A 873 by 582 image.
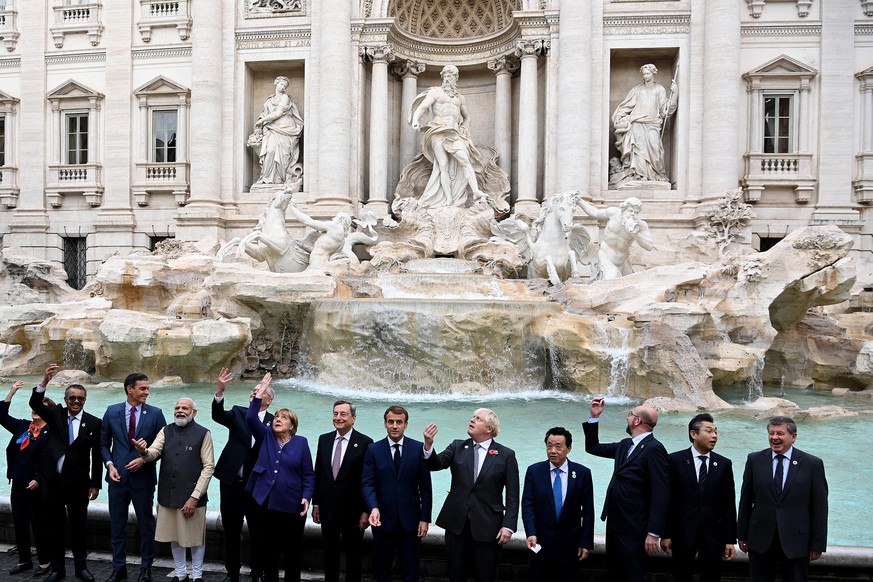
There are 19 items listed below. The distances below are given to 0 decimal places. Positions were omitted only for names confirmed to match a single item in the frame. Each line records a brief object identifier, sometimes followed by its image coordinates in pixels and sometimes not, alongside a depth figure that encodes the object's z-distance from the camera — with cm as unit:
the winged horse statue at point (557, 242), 1256
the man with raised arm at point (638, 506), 332
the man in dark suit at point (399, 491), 347
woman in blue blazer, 356
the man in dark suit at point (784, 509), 321
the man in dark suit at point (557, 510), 332
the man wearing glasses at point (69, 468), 387
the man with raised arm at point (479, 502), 335
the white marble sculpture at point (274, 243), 1323
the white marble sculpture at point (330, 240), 1328
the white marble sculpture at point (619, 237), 1159
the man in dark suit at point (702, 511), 336
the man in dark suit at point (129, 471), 381
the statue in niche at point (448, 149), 1569
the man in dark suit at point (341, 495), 354
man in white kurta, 374
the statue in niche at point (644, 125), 1595
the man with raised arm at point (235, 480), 371
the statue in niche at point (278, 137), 1698
